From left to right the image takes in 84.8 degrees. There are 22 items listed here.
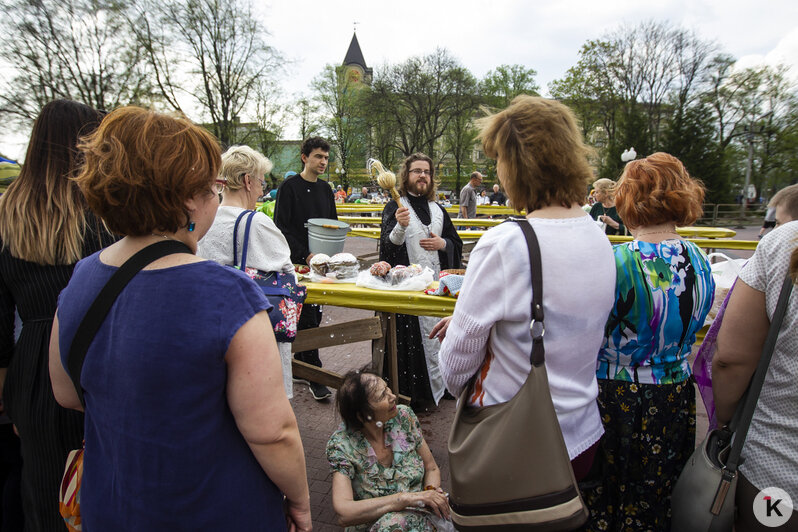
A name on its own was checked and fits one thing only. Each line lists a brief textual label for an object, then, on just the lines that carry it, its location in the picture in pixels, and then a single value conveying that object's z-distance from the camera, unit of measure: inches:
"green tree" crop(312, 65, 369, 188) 1622.8
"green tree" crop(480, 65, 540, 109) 1720.0
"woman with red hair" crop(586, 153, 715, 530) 60.6
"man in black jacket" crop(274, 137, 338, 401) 156.5
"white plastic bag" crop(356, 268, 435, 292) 116.2
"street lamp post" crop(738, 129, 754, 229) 960.3
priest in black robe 141.4
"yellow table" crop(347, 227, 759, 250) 277.6
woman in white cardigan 46.6
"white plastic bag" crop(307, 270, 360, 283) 128.4
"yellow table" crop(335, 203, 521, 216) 527.1
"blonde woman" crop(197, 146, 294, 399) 92.3
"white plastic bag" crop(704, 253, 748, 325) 103.8
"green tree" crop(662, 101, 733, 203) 917.2
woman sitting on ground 77.7
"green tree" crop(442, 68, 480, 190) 1492.4
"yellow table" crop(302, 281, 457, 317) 106.1
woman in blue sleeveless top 36.5
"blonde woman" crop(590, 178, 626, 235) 281.4
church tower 2325.3
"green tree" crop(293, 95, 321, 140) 1559.2
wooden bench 118.0
